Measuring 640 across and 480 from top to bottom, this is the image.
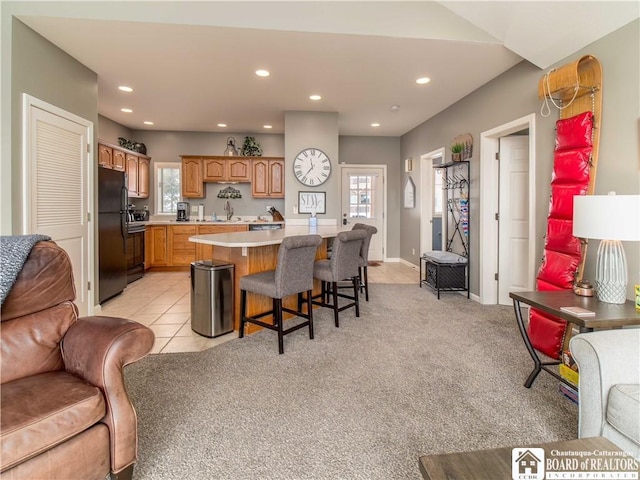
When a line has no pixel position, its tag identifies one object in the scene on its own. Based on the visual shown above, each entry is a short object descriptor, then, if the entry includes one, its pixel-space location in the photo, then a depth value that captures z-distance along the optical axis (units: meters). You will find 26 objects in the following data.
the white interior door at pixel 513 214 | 4.08
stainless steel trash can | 3.05
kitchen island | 3.06
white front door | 7.25
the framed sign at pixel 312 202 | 5.37
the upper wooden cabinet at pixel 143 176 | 6.42
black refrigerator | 4.07
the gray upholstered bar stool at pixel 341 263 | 3.24
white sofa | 1.30
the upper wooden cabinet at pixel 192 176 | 6.62
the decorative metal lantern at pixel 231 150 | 6.69
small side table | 1.74
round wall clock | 5.27
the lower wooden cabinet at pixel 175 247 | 6.24
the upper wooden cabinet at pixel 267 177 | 6.68
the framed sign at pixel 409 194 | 6.50
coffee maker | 6.58
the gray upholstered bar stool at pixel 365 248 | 3.96
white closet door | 2.99
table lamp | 1.83
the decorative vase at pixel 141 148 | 6.47
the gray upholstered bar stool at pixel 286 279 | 2.68
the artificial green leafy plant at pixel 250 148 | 6.75
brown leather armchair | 1.10
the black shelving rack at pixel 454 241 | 4.54
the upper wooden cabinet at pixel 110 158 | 5.09
